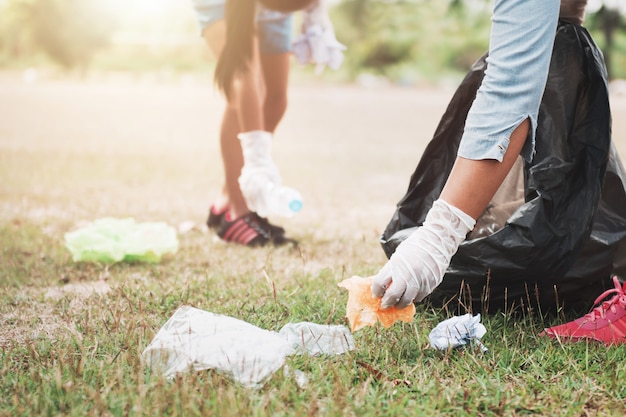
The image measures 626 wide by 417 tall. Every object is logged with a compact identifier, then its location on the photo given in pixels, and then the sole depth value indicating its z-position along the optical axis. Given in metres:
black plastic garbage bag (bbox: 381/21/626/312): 1.83
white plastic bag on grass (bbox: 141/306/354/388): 1.56
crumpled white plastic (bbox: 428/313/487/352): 1.75
